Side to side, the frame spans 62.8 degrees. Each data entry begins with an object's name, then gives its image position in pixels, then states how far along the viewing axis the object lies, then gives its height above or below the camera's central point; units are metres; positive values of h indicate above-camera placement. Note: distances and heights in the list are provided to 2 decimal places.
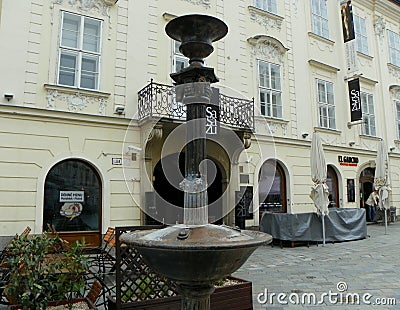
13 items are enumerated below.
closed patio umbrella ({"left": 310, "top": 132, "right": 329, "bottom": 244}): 9.58 +0.65
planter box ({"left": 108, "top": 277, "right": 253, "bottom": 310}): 3.30 -1.06
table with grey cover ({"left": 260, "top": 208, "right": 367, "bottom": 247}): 9.41 -0.81
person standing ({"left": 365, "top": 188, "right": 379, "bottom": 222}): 14.11 -0.25
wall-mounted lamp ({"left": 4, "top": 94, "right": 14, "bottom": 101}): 7.62 +2.41
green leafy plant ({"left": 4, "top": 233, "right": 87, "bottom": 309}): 2.93 -0.70
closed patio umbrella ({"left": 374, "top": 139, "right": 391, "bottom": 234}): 12.51 +0.85
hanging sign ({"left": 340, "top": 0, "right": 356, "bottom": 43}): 14.21 +7.76
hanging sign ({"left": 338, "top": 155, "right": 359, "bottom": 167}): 14.12 +1.66
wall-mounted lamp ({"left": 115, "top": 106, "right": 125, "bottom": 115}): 8.95 +2.45
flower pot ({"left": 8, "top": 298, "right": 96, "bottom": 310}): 3.21 -1.03
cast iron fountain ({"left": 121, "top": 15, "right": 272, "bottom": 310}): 2.08 -0.24
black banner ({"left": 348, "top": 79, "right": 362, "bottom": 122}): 14.18 +4.30
